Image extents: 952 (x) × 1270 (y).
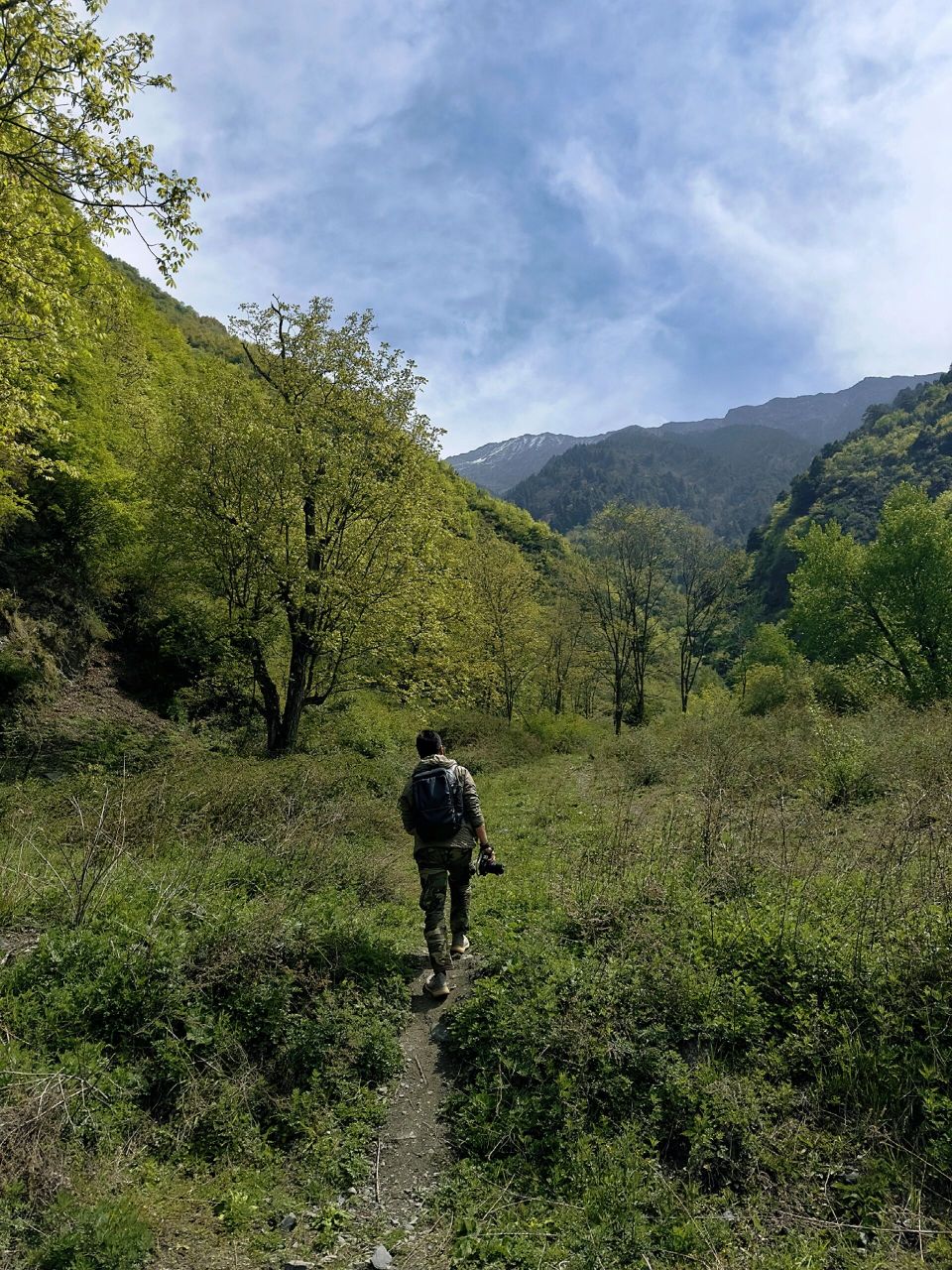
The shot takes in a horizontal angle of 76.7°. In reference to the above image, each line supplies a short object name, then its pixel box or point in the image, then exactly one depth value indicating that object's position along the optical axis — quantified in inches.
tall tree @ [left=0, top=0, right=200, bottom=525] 266.4
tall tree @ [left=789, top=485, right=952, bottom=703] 1027.3
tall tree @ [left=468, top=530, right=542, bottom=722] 1235.9
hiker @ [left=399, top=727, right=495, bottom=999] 246.1
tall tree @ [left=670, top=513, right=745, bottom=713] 1412.4
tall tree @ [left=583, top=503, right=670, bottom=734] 1366.9
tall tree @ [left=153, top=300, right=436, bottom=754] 575.2
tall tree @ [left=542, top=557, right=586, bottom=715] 1492.4
